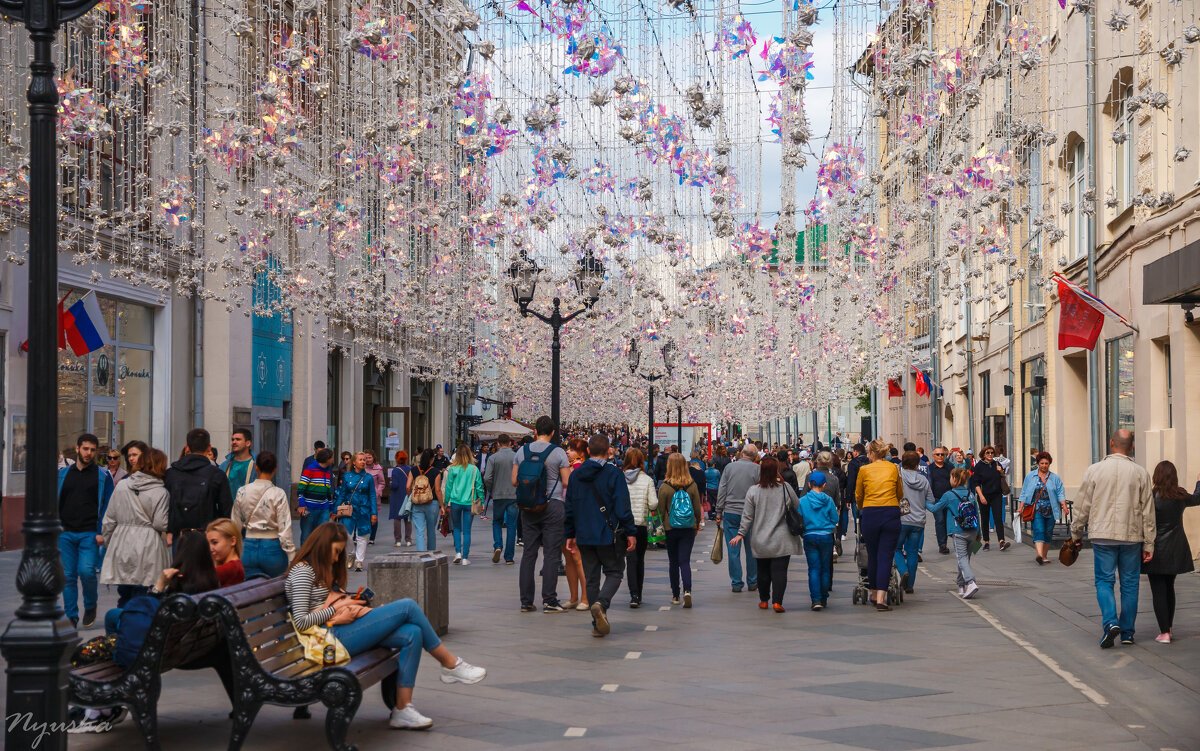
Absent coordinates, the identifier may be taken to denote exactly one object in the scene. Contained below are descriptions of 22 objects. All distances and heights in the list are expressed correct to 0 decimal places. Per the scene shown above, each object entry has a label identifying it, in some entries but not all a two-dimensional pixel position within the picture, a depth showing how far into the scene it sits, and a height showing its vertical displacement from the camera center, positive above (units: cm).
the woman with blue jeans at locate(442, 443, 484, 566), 2083 -123
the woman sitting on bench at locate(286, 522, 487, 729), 801 -122
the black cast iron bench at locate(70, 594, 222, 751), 722 -147
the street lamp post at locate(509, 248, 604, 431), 2144 +221
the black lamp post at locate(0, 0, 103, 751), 627 -29
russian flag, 2103 +148
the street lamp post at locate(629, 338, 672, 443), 3359 +154
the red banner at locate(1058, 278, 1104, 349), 2303 +161
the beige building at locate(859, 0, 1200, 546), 1468 +295
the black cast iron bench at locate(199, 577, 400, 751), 716 -146
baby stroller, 1545 -208
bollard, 1218 -156
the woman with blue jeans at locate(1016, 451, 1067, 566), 2144 -136
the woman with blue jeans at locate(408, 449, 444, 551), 2056 -144
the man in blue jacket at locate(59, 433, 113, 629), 1291 -104
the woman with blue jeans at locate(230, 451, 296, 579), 1178 -101
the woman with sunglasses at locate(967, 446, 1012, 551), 2359 -138
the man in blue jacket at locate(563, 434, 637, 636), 1325 -106
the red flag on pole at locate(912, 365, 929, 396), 4650 +100
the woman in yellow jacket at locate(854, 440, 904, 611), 1514 -119
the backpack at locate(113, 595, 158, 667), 755 -121
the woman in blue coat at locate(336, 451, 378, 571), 1980 -123
